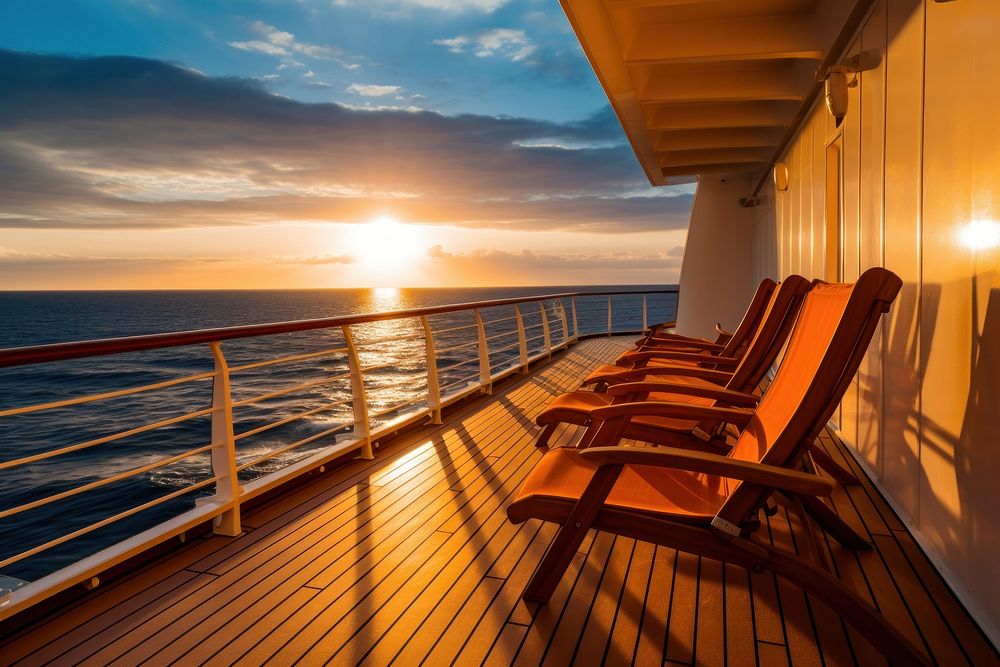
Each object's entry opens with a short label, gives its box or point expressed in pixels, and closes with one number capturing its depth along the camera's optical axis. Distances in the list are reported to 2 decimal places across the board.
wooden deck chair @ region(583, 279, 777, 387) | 3.19
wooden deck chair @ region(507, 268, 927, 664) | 1.26
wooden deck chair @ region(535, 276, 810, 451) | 2.11
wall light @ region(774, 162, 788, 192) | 4.74
